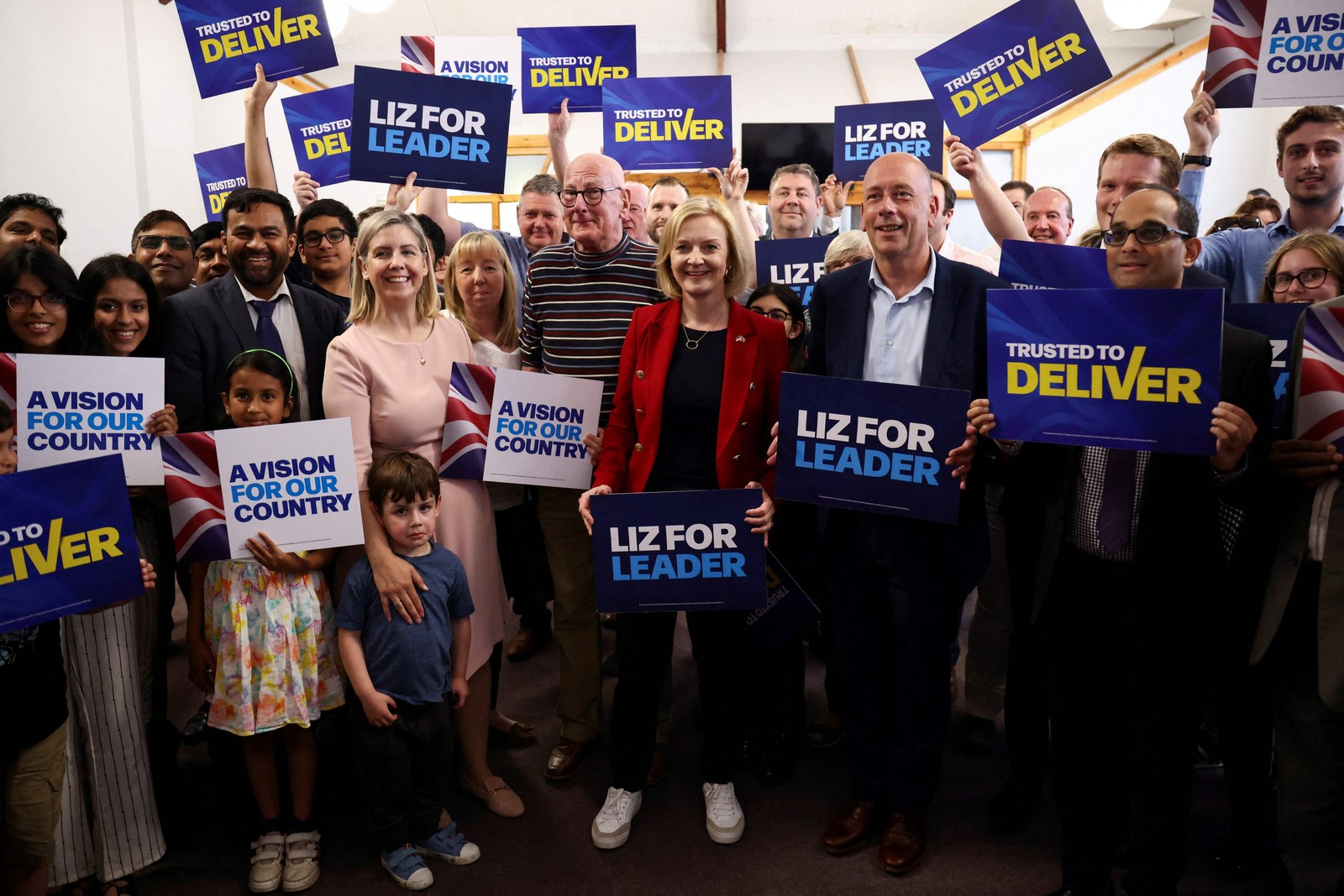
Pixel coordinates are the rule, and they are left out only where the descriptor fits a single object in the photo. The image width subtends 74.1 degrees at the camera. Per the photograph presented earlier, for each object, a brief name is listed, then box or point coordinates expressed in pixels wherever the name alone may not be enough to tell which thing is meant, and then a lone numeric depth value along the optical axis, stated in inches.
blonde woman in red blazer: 99.3
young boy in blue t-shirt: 95.3
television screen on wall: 393.4
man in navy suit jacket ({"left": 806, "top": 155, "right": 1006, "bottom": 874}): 93.7
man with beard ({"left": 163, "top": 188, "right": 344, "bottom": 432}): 101.0
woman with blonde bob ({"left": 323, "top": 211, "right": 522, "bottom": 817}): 98.9
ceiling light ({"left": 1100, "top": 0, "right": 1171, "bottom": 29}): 278.1
